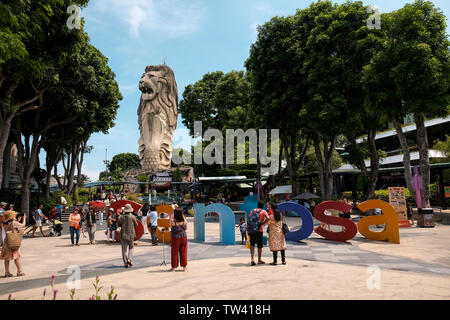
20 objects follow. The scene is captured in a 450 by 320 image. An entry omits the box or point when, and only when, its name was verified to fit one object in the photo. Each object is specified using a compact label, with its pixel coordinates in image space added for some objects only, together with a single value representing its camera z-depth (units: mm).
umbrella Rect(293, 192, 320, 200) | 22300
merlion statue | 47281
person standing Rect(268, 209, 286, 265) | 8367
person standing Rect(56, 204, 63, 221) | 19219
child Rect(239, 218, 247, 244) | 12703
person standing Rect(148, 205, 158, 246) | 12945
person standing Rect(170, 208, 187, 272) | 7863
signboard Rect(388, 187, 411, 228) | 16406
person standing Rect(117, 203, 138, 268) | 8555
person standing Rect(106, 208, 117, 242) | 14055
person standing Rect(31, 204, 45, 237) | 16316
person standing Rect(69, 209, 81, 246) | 13273
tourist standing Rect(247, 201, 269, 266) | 8594
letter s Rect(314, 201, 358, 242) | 12094
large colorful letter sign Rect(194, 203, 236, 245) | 12508
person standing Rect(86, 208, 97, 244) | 13664
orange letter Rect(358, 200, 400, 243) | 11844
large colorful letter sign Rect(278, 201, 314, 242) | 11948
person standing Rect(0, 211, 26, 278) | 7707
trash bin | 15695
